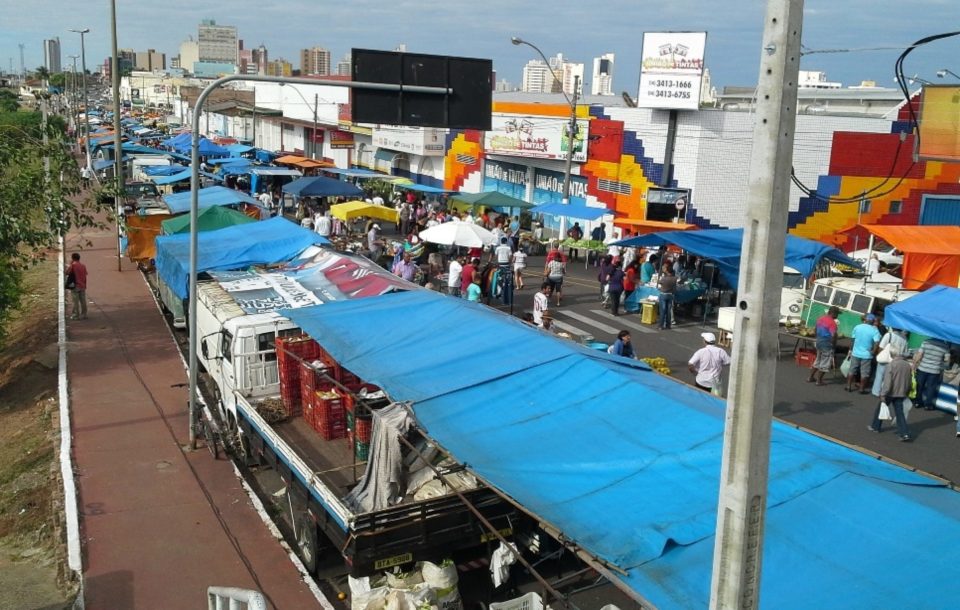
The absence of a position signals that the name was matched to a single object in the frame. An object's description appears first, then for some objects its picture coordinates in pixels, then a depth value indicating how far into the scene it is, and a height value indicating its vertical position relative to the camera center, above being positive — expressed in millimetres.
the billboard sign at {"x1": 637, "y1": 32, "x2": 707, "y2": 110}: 27250 +2593
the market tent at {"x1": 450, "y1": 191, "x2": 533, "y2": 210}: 29531 -2104
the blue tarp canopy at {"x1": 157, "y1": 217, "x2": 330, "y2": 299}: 16109 -2413
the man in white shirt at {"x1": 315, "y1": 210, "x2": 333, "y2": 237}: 28031 -3094
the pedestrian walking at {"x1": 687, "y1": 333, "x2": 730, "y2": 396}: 12641 -3210
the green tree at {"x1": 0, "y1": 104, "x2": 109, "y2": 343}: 16406 -1520
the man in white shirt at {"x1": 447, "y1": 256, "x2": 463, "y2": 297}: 20000 -3225
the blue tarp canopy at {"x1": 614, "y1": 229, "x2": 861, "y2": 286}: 18516 -2171
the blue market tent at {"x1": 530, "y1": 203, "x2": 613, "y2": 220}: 27922 -2221
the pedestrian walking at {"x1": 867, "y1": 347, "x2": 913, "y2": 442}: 12922 -3499
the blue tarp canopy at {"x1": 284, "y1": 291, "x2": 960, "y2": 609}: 5641 -2660
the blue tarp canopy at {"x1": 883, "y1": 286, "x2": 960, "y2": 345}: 13852 -2592
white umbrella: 21375 -2460
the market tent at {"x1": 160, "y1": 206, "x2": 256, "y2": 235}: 21219 -2367
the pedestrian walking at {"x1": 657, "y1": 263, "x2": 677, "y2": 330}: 19828 -3530
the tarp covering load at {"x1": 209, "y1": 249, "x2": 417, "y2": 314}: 13367 -2587
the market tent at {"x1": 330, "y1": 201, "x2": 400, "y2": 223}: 26781 -2443
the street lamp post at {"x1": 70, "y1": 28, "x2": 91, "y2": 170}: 53541 +4110
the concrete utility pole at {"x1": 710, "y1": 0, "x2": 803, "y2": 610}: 3699 -813
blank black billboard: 10664 +591
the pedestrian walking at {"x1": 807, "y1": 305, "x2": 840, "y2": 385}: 16062 -3548
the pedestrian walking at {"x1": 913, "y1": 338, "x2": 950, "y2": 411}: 14484 -3607
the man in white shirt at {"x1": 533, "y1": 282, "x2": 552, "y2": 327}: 17266 -3313
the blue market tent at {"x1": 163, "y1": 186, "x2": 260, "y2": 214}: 25594 -2185
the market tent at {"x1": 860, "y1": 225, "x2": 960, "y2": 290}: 19031 -2215
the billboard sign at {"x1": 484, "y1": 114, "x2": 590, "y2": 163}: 32062 +208
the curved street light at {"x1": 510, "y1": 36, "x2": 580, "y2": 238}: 28281 +176
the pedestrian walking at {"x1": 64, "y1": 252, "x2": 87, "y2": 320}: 19359 -3741
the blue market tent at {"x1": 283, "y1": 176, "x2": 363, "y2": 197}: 29603 -1964
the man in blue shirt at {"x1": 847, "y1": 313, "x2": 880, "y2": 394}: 15365 -3438
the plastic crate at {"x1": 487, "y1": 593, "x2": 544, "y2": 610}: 7219 -3968
